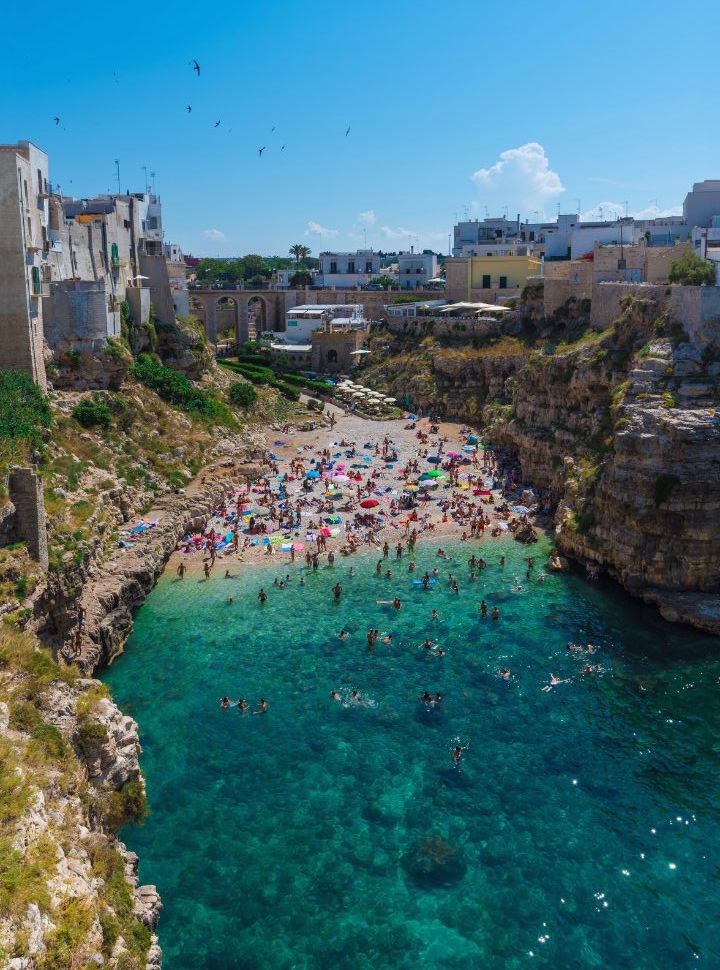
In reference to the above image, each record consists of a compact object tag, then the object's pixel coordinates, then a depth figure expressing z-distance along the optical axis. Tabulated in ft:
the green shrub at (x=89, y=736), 50.60
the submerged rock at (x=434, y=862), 59.21
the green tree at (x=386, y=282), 282.36
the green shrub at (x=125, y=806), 51.11
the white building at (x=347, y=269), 280.92
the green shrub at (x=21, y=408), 100.99
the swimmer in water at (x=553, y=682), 82.12
